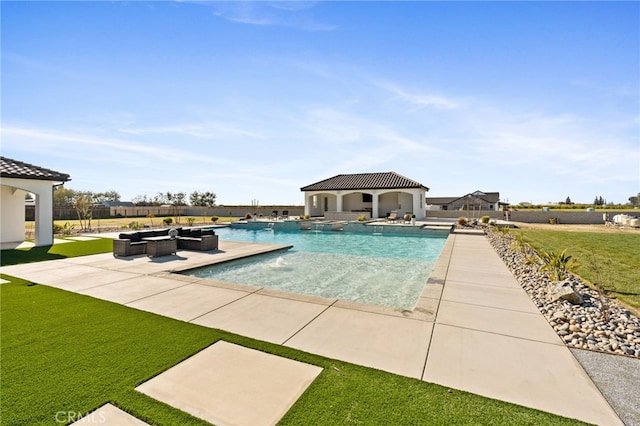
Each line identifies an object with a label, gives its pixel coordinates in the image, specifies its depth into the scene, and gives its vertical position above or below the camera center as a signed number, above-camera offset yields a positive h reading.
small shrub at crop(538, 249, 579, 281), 6.17 -1.32
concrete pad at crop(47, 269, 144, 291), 5.78 -1.46
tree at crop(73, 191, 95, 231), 19.88 +0.67
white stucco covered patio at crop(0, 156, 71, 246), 10.88 +0.72
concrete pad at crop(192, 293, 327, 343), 3.74 -1.56
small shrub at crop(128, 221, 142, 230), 18.62 -0.85
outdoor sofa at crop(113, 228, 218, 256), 9.24 -0.97
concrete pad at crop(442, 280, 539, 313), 4.77 -1.55
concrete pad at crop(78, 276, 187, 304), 5.10 -1.49
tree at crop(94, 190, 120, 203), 69.03 +4.41
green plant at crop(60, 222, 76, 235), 15.50 -0.96
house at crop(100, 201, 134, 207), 60.96 +2.35
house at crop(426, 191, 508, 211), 31.86 +1.45
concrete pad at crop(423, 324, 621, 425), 2.34 -1.59
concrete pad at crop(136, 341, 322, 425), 2.24 -1.57
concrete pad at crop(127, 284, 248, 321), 4.39 -1.52
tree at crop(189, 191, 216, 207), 58.62 +2.92
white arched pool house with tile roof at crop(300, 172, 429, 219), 28.67 +1.99
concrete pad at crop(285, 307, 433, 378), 3.01 -1.57
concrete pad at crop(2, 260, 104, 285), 6.32 -1.43
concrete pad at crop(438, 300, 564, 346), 3.69 -1.58
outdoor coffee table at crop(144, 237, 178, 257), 9.04 -1.08
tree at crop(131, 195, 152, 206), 61.10 +2.99
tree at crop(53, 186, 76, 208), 48.16 +3.23
